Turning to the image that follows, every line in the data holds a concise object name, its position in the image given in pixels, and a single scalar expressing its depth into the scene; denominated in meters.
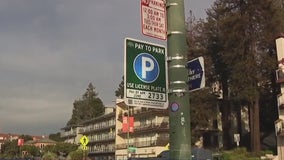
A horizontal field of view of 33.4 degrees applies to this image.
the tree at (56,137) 190.62
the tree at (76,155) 87.94
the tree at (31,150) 127.26
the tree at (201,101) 60.00
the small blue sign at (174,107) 5.22
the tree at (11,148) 136.75
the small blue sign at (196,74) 5.41
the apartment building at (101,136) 100.56
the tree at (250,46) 55.59
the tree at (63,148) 110.93
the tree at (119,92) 115.12
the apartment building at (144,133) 78.12
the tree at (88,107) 135.88
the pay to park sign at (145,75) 5.34
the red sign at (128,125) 55.26
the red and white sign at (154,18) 5.44
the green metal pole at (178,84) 5.12
